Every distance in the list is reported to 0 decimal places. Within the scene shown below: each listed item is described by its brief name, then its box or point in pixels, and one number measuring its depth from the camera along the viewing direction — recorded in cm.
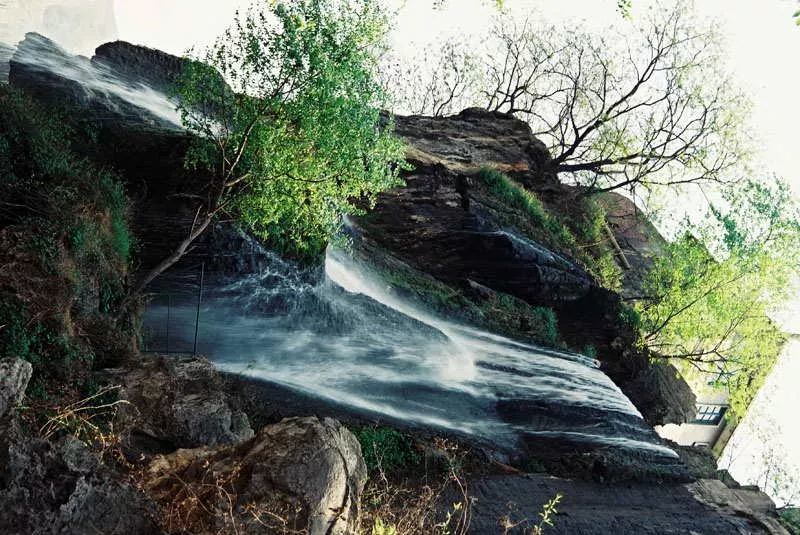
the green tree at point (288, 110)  1165
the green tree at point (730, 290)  2169
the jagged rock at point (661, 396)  2100
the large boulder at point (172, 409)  884
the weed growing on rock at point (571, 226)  2259
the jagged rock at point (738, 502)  1335
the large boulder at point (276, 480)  579
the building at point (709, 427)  3006
